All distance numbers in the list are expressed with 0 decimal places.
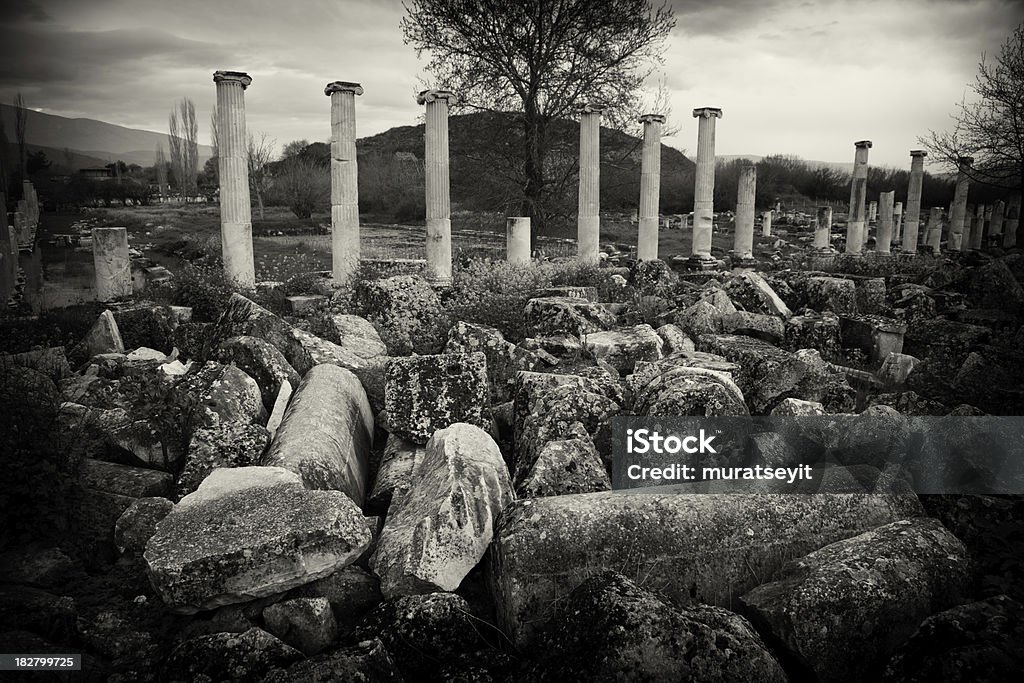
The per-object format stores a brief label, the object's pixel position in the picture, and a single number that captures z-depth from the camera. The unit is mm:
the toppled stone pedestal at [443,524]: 3957
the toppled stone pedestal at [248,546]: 3762
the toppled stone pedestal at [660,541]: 3898
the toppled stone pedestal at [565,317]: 9148
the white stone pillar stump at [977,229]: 38156
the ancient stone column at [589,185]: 19094
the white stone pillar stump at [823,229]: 28781
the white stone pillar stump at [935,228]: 37875
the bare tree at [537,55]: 21250
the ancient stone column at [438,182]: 15898
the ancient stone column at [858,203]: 28547
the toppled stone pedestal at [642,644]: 2961
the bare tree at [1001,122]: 21453
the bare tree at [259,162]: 48312
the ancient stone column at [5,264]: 11402
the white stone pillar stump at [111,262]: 12773
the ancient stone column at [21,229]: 24531
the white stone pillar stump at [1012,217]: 36656
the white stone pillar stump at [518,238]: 16578
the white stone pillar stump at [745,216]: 23078
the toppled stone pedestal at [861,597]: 3305
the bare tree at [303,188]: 42375
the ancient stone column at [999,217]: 42000
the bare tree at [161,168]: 60812
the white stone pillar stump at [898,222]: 42778
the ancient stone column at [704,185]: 20875
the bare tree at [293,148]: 73312
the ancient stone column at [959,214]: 33062
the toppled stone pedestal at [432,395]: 6051
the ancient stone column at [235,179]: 13562
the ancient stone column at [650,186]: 20266
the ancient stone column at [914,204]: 31344
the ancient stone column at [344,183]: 15133
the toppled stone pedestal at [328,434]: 5059
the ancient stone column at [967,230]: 37406
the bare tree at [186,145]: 69688
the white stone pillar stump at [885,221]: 32625
